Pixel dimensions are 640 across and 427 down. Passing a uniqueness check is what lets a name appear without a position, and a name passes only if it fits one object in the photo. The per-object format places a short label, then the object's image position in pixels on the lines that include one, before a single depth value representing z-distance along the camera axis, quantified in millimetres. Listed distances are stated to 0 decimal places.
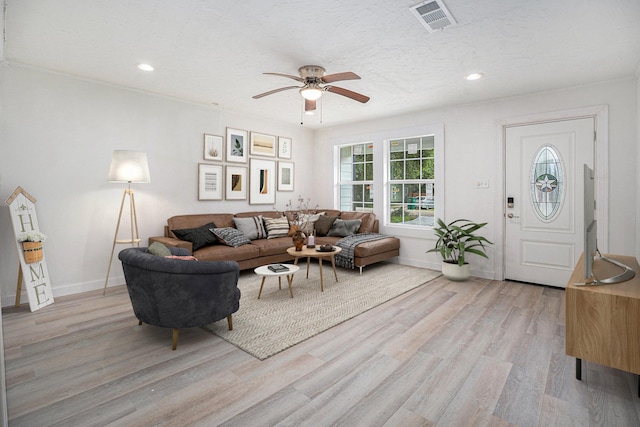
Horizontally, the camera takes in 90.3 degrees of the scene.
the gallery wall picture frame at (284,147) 6008
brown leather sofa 4160
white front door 3916
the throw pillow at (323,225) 5689
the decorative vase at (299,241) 4129
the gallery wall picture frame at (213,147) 4941
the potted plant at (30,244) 3223
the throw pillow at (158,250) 2624
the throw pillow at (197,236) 4230
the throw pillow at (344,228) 5473
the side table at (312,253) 3958
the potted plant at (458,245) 4375
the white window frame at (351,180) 5930
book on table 3466
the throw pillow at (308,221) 5253
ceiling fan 3258
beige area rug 2666
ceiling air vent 2254
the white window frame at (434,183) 4992
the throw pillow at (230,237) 4531
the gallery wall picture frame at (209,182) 4918
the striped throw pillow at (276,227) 5223
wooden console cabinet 1848
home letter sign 3221
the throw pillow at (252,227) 5016
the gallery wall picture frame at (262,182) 5594
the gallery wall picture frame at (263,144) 5570
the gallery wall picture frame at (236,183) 5262
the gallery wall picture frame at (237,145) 5232
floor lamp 3673
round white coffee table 3342
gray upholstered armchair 2344
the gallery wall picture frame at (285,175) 6055
